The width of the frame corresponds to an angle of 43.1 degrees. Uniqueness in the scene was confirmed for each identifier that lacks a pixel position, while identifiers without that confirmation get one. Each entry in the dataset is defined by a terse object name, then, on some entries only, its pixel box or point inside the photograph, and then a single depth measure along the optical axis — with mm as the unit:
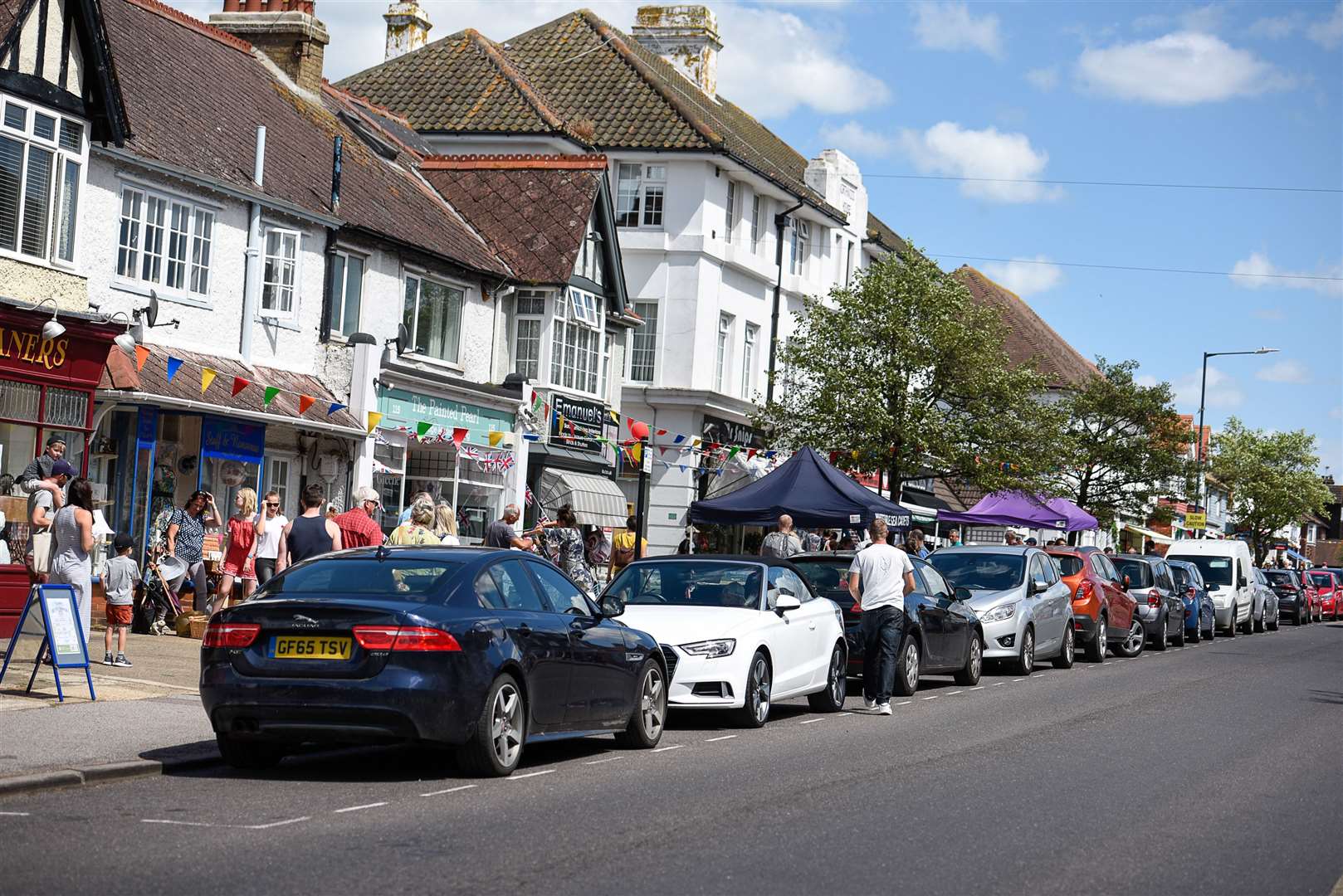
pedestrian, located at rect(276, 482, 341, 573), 16953
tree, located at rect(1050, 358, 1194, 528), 49375
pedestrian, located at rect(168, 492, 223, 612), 20906
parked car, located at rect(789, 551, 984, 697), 18141
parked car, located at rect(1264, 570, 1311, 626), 49438
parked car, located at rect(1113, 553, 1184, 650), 29375
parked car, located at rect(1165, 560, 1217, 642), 33375
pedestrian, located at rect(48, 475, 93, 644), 13727
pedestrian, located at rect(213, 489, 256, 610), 18438
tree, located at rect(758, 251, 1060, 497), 34812
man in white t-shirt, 16141
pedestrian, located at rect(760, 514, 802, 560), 23422
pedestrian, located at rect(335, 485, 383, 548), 17875
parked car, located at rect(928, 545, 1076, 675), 21734
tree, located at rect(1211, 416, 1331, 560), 85938
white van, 38188
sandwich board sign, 12883
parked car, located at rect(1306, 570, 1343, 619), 56094
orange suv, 25312
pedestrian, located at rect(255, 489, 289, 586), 18484
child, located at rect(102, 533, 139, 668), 15523
